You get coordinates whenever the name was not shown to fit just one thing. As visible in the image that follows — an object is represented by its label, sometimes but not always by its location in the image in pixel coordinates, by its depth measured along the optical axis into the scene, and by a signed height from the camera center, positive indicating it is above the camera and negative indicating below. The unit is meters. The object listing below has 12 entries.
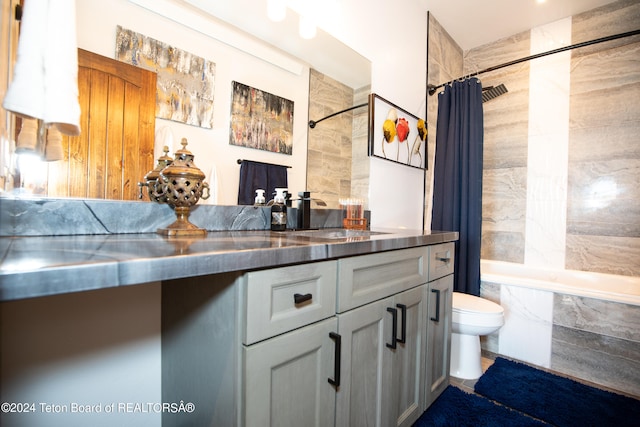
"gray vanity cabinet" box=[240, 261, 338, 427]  0.66 -0.32
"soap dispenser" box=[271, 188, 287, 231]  1.26 -0.01
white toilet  1.73 -0.66
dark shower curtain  2.36 +0.36
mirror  0.96 +0.67
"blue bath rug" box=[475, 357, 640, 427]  1.46 -0.97
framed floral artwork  1.96 +0.61
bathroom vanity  0.51 -0.27
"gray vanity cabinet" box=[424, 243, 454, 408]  1.34 -0.48
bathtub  1.79 -0.45
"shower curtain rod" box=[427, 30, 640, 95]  1.94 +1.21
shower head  2.78 +1.22
